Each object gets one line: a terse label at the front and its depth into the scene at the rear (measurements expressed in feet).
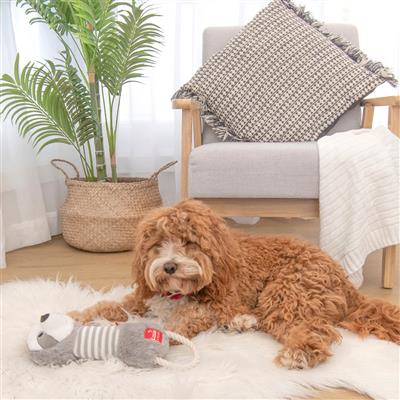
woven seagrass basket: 8.35
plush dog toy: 4.34
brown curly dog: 4.55
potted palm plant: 8.03
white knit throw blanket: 6.23
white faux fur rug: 4.01
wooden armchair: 6.43
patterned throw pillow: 8.02
